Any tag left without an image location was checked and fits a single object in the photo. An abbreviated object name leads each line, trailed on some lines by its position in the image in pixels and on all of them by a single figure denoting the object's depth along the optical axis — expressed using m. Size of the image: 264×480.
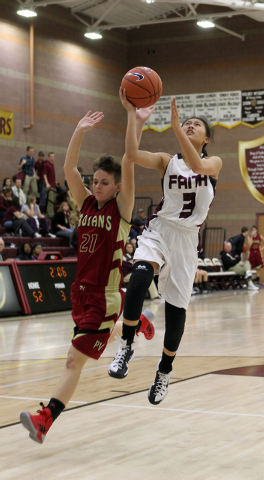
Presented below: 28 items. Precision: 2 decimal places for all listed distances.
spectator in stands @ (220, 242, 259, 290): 18.03
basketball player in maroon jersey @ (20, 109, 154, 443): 3.34
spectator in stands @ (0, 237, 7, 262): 11.46
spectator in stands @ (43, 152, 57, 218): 17.28
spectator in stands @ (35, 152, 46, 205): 17.28
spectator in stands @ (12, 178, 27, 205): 15.53
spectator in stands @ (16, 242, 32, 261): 12.36
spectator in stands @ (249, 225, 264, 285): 19.69
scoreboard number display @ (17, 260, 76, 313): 11.16
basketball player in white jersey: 3.83
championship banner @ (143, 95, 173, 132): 22.16
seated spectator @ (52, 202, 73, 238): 16.14
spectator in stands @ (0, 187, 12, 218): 14.70
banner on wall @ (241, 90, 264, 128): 21.12
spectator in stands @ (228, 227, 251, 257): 18.14
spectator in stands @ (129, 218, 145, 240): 16.84
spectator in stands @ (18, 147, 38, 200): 16.73
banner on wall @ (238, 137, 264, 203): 21.06
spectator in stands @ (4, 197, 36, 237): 14.43
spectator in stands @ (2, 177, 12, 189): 15.09
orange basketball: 3.77
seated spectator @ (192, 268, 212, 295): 16.06
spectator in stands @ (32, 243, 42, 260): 12.58
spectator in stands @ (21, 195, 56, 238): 15.10
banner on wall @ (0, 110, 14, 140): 17.73
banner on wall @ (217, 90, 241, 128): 21.41
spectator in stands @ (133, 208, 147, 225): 18.58
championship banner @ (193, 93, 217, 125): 21.69
